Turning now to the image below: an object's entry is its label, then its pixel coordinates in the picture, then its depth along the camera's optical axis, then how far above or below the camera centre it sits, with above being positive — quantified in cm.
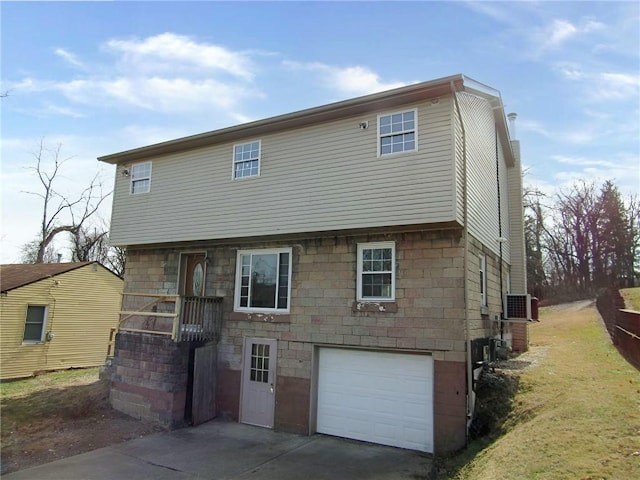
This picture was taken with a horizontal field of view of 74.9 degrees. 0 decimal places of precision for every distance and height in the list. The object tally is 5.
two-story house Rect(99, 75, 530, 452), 921 +89
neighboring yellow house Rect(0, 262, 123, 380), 1789 -93
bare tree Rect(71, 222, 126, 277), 3722 +428
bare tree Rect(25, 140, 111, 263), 3198 +598
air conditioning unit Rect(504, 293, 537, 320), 1340 +3
